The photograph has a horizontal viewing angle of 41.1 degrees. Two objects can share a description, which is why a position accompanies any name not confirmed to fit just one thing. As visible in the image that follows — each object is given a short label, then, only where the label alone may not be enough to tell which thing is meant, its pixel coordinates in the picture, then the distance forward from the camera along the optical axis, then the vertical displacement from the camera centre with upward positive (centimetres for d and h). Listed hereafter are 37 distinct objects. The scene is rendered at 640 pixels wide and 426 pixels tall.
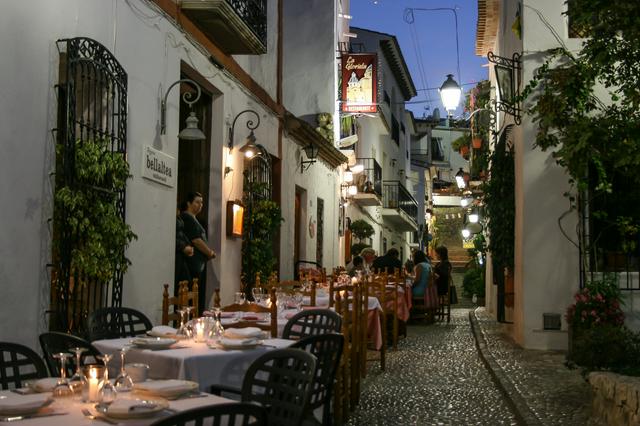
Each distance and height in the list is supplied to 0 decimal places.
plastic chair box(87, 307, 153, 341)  642 -39
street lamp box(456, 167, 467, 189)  2625 +302
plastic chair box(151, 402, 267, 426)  281 -48
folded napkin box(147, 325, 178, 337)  618 -42
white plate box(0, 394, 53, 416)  352 -55
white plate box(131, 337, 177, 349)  564 -45
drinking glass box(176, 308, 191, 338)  615 -39
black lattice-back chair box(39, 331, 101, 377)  468 -39
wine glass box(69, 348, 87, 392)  381 -48
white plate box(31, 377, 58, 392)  398 -52
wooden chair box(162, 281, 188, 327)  695 -23
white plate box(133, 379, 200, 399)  390 -52
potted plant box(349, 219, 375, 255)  2459 +134
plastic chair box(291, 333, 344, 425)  507 -50
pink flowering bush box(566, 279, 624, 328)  1062 -40
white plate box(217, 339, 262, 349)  566 -46
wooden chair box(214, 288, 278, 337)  673 -30
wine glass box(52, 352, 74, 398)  383 -51
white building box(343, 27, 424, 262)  2742 +465
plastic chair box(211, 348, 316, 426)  425 -55
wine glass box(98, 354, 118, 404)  362 -50
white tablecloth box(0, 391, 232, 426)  346 -58
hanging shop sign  2077 +468
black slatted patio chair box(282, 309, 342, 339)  675 -39
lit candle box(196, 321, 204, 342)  605 -40
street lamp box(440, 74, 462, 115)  1563 +334
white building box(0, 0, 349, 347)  638 +161
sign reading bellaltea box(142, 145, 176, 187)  900 +119
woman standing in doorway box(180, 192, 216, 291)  1059 +53
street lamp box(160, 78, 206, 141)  952 +166
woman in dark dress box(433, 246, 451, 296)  1852 +8
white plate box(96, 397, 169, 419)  347 -55
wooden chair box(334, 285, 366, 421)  734 -76
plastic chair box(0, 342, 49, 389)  443 -46
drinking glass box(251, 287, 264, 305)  873 -20
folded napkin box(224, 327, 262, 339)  606 -41
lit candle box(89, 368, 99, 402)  379 -50
